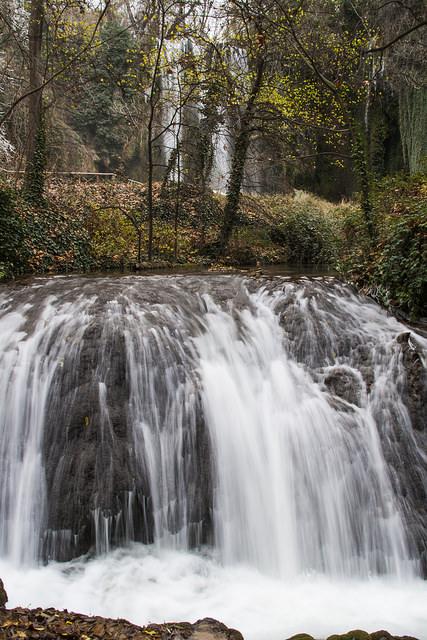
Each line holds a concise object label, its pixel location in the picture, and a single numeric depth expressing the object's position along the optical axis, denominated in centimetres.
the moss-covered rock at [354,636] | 331
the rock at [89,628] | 290
